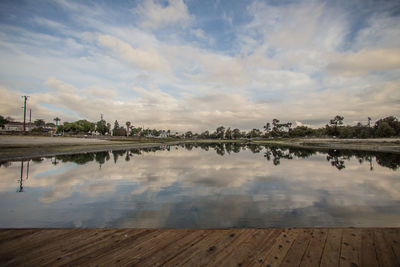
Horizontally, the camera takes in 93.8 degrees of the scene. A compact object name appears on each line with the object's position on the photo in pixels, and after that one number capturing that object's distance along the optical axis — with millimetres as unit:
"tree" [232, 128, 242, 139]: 197250
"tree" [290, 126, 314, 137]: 150875
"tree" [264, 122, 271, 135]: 184475
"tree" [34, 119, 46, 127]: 159750
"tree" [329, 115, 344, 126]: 122875
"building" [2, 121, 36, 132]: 164125
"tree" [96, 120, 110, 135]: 137762
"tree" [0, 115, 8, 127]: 86375
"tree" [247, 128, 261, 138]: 192625
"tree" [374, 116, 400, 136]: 97519
